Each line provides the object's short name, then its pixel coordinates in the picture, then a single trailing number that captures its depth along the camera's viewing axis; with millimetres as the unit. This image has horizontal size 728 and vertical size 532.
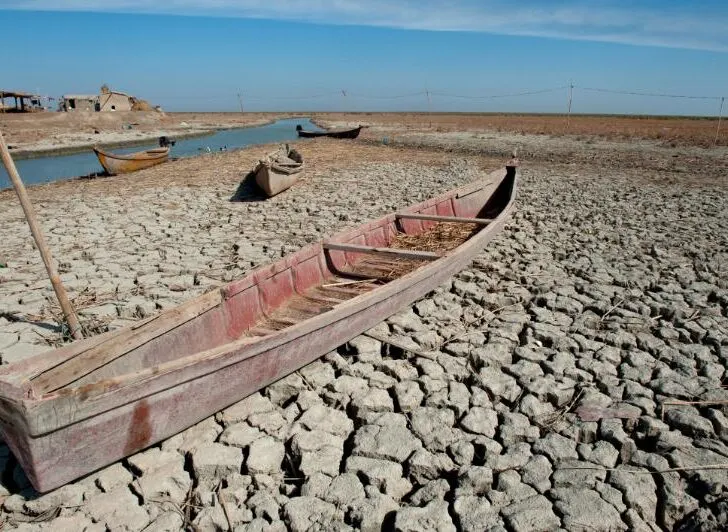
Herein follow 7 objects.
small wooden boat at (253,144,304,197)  11070
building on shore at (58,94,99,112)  45125
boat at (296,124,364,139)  27823
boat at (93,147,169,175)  14992
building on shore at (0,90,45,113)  41625
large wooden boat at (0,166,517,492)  2607
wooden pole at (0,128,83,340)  4281
